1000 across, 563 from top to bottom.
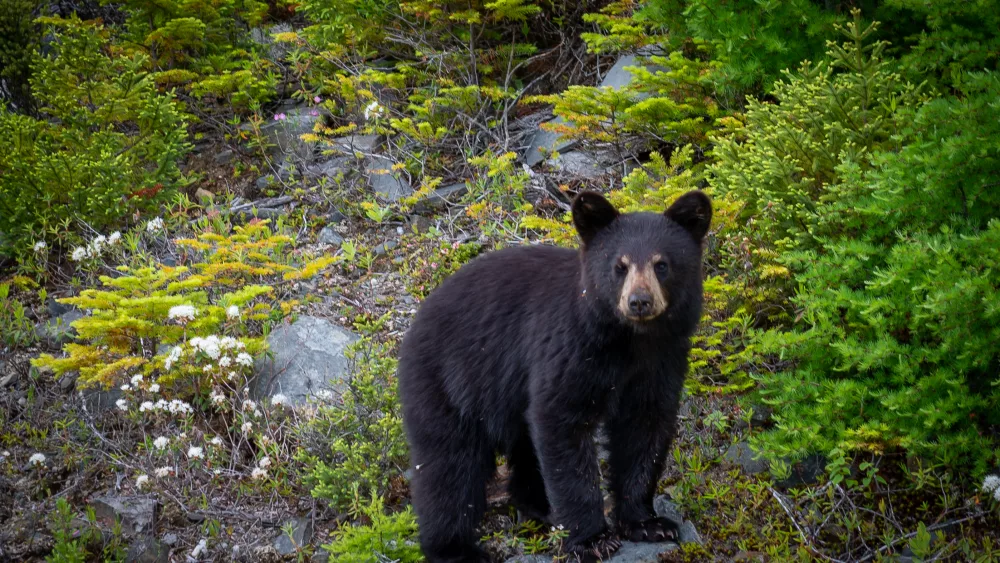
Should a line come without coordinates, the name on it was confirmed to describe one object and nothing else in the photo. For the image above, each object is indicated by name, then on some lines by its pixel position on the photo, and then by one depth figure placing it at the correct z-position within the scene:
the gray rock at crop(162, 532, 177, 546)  10.60
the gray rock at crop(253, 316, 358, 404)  12.40
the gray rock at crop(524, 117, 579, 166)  16.61
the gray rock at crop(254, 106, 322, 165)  18.91
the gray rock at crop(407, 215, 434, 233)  16.03
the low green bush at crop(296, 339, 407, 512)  10.16
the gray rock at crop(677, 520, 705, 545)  8.82
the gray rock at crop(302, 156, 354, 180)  18.09
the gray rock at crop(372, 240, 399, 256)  15.70
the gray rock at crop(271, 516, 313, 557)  10.12
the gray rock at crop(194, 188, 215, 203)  17.79
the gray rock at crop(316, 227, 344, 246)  16.34
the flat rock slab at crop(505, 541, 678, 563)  8.34
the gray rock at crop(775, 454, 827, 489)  9.63
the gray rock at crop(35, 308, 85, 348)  14.53
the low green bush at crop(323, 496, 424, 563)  8.70
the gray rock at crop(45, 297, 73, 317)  15.54
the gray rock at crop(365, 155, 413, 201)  16.97
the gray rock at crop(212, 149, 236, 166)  19.35
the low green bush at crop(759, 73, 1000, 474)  8.47
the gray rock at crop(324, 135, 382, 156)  17.86
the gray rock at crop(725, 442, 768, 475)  10.05
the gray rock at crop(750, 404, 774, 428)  10.60
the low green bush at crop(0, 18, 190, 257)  16.08
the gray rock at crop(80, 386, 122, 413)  13.17
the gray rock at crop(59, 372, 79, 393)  13.91
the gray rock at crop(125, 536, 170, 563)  10.41
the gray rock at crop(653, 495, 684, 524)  9.24
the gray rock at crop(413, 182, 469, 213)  16.48
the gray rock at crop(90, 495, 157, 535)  10.69
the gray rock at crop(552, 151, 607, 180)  15.90
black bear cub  8.16
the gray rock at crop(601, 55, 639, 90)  16.64
